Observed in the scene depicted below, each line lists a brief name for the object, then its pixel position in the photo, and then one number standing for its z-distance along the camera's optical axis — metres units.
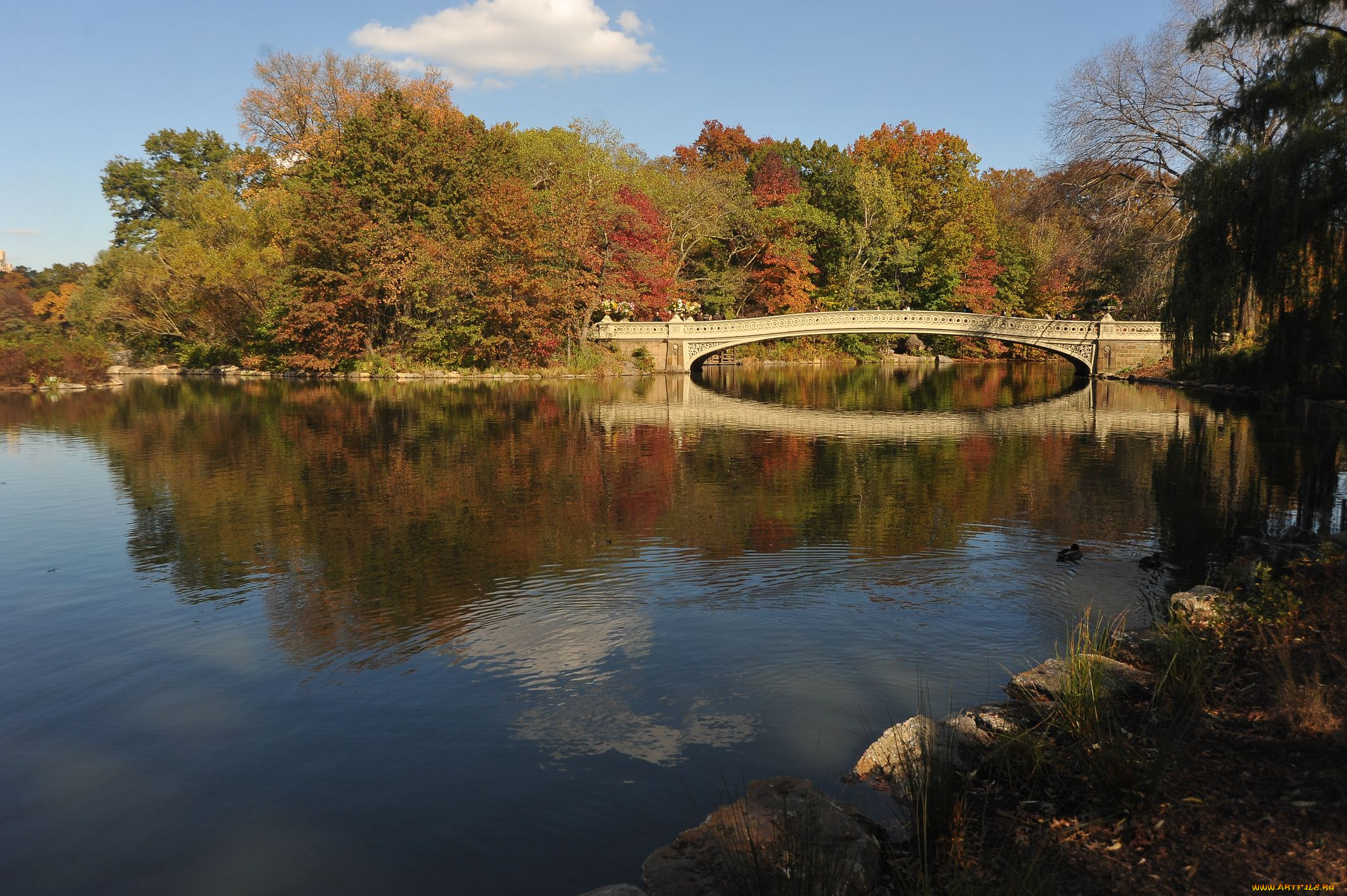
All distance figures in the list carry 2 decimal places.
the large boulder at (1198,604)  7.93
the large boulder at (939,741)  5.46
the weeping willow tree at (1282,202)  12.23
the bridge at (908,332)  48.25
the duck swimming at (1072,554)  11.61
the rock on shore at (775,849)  4.07
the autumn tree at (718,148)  78.81
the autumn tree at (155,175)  71.50
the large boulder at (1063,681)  6.41
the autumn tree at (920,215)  63.47
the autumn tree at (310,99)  55.19
